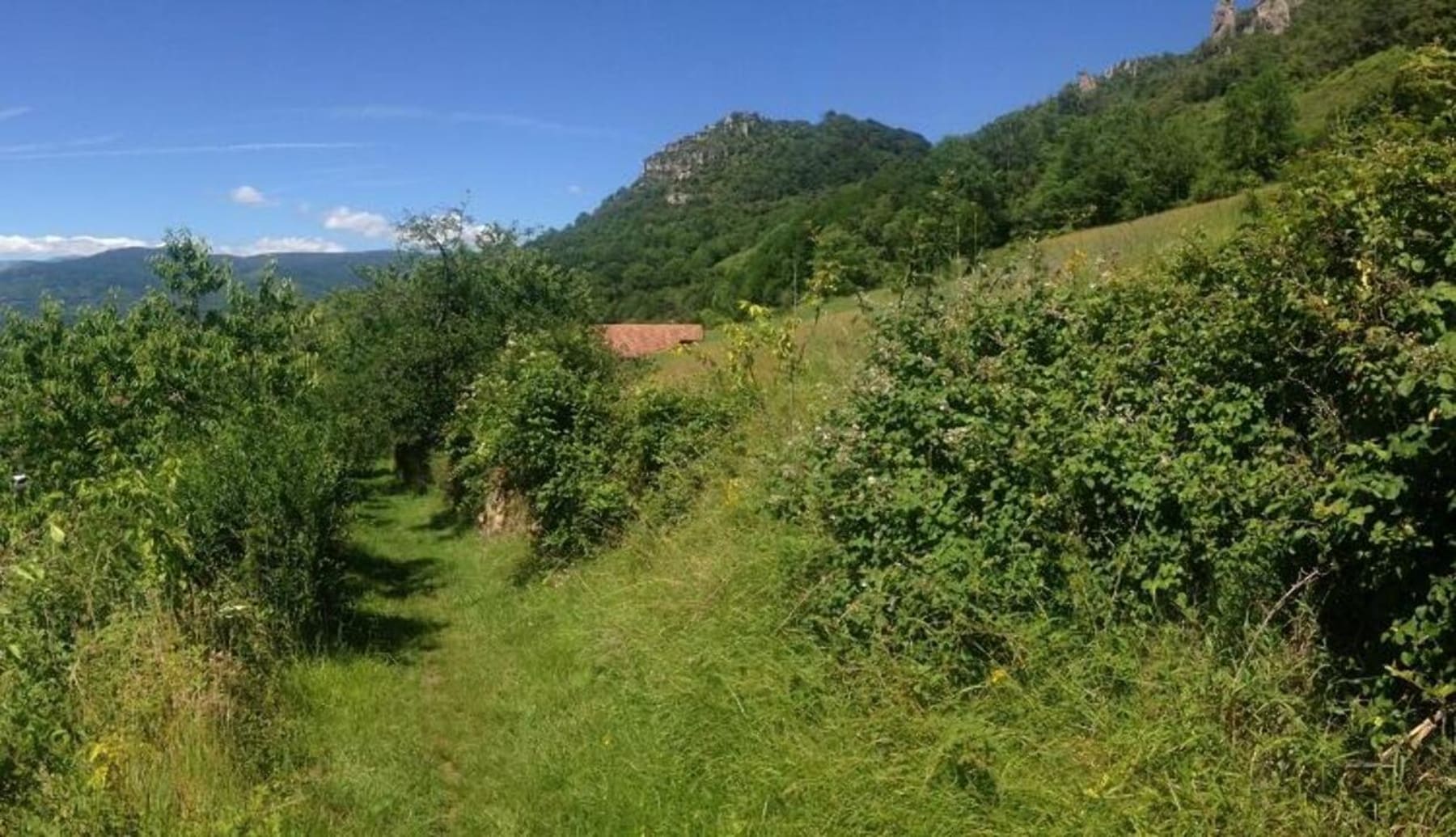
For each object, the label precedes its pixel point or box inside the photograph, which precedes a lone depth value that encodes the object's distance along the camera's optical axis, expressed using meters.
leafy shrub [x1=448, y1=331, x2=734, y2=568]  9.49
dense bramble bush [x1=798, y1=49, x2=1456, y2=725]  3.20
